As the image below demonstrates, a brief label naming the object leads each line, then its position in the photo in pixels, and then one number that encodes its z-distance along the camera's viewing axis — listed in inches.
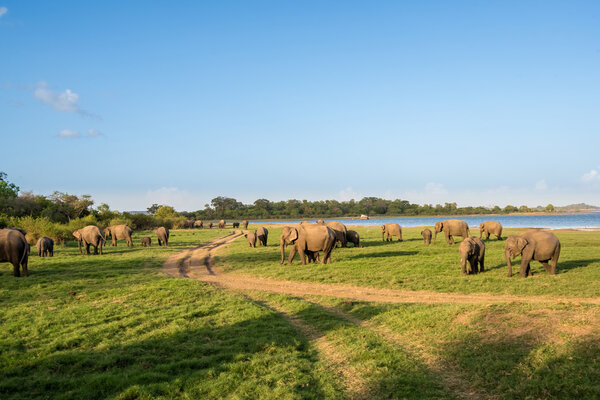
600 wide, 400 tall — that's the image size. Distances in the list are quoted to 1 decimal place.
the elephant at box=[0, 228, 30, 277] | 676.1
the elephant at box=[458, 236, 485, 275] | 680.4
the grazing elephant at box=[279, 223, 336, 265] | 858.1
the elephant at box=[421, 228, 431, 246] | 1310.3
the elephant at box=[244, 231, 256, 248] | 1318.9
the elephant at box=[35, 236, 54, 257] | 1019.9
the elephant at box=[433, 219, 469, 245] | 1273.4
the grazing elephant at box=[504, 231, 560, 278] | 655.1
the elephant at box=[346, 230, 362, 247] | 1249.0
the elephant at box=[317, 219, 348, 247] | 1166.8
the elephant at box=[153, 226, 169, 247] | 1427.2
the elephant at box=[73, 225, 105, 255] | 1084.5
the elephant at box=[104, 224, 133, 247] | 1414.7
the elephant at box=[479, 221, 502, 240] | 1408.8
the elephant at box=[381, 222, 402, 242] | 1469.0
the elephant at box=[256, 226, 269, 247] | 1353.3
